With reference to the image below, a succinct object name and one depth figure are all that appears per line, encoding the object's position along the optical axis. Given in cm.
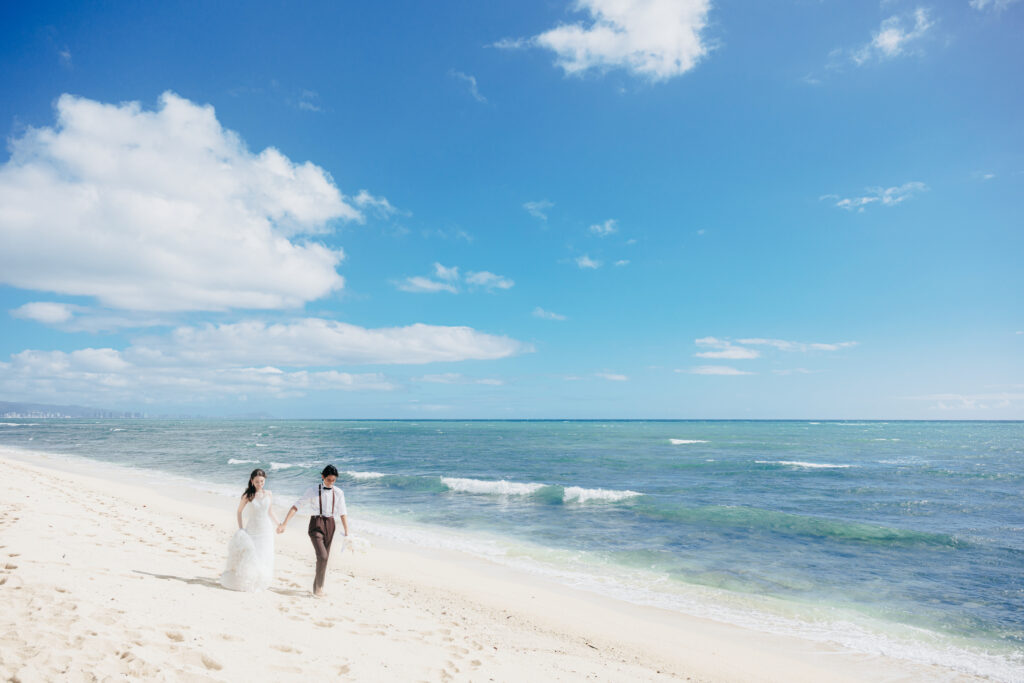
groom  796
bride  750
